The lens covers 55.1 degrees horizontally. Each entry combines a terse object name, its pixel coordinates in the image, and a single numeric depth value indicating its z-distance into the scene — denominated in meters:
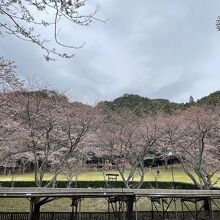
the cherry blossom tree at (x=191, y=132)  14.75
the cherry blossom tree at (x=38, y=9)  2.27
